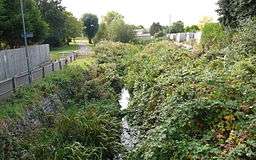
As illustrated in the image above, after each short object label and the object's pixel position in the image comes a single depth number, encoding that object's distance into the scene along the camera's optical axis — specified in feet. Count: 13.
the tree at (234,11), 42.23
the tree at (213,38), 43.02
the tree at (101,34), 156.62
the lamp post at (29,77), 31.76
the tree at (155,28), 187.88
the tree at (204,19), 204.37
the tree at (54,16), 118.68
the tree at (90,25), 196.28
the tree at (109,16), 208.10
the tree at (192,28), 145.95
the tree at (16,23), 60.73
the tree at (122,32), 126.85
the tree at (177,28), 174.78
